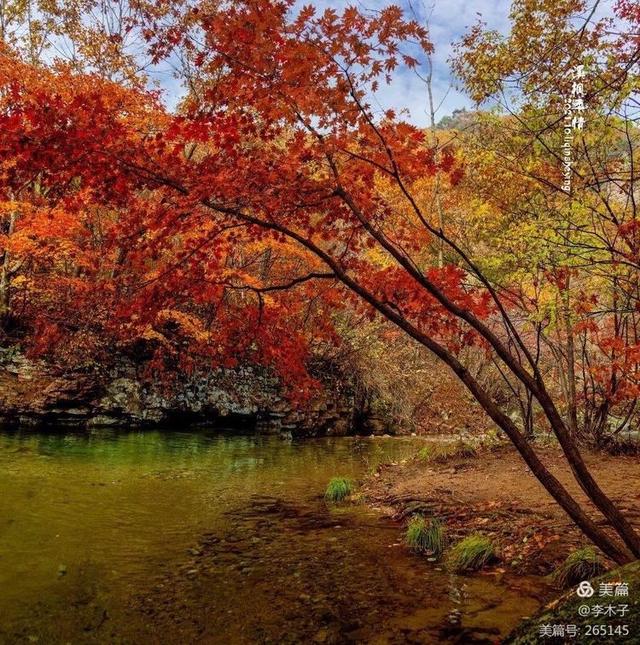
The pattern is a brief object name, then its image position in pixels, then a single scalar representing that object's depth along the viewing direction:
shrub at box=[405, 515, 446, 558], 5.90
